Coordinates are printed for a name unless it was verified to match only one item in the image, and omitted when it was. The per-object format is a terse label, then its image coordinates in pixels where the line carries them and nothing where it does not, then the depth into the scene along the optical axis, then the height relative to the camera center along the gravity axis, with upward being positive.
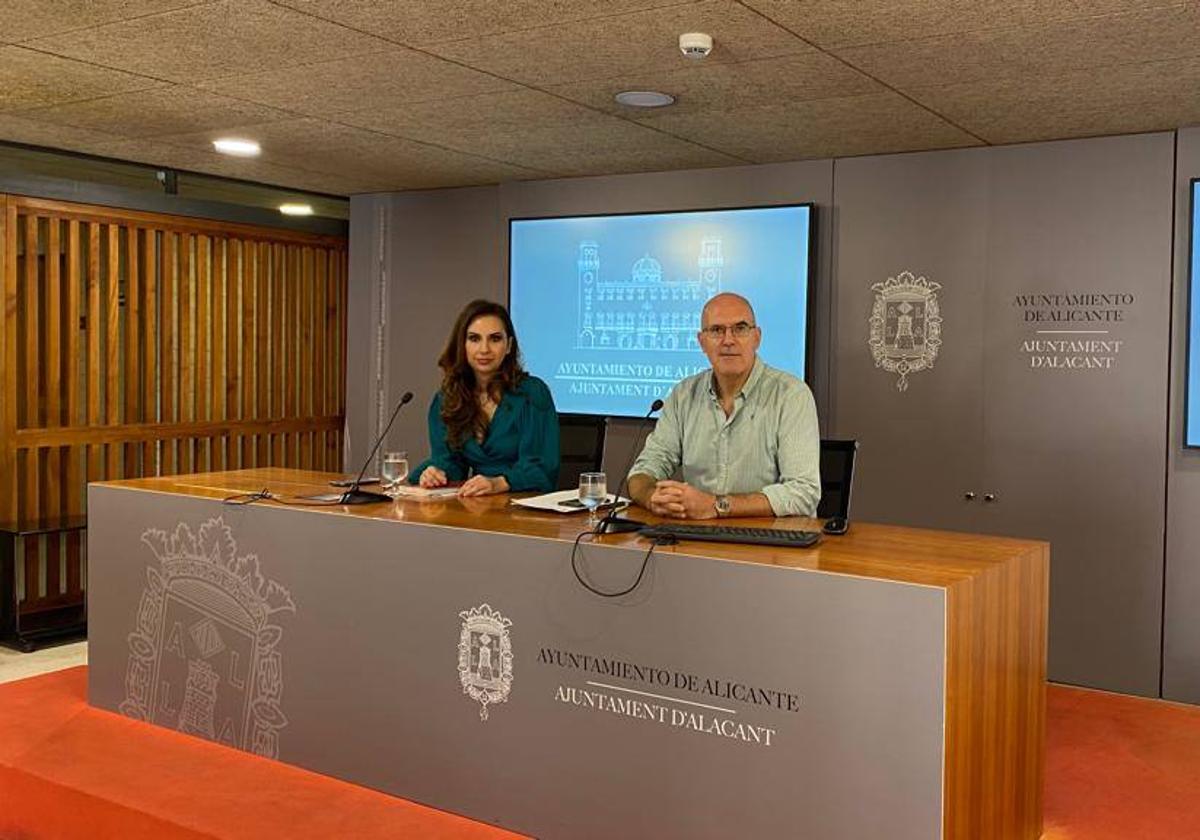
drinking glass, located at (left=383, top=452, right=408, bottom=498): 3.47 -0.25
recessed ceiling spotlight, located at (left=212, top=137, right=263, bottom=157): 5.37 +1.12
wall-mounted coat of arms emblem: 5.26 +0.32
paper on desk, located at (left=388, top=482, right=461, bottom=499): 3.59 -0.34
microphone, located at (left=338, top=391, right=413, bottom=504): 3.46 -0.34
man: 3.22 -0.12
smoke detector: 3.45 +1.05
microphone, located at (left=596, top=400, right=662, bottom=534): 2.88 -0.34
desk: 2.38 -0.68
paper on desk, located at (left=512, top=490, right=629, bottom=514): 3.25 -0.33
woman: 3.92 -0.09
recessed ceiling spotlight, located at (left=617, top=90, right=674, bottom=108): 4.22 +1.09
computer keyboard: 2.68 -0.34
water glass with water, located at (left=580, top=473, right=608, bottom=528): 3.10 -0.27
